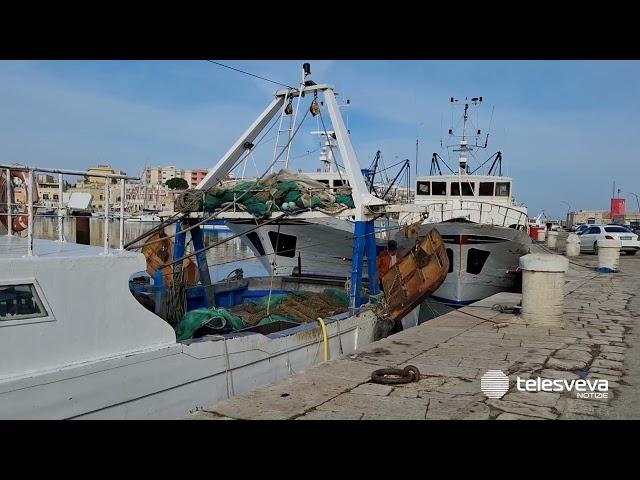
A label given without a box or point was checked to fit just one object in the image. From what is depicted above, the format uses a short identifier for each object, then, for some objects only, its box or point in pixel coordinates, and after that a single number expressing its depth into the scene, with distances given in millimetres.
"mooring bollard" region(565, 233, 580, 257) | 25516
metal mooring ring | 5445
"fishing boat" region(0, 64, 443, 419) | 5000
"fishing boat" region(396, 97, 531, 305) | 15953
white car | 26891
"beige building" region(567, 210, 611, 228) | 82125
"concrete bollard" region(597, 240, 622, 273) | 17906
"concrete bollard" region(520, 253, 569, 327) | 8578
